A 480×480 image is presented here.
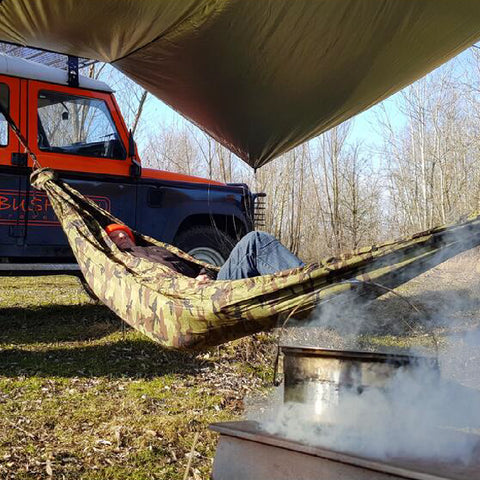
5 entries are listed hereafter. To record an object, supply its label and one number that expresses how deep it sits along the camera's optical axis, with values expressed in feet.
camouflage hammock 6.98
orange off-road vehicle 18.26
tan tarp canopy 12.75
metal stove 5.24
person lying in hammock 10.78
